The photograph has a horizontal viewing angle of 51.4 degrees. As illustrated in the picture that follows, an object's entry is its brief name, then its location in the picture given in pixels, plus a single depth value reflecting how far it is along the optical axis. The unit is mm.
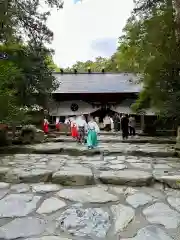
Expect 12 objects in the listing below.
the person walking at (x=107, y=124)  15237
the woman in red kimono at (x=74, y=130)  9601
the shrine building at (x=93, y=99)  15954
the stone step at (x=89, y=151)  5701
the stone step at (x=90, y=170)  3277
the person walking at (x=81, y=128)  8186
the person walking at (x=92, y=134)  6592
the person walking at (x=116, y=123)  15196
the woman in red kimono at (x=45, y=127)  11797
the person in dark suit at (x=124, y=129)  9963
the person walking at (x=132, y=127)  12078
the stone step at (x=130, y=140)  8633
